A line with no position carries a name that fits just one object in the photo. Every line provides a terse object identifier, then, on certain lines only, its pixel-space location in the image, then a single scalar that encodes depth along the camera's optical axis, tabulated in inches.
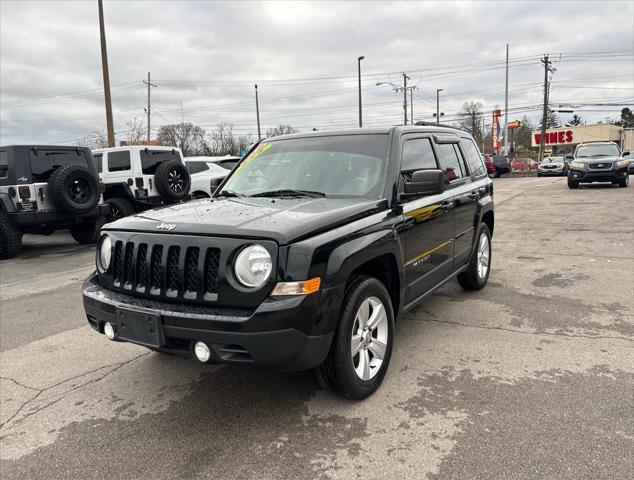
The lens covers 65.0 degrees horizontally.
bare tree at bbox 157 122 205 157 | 2726.4
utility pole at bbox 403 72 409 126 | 2031.0
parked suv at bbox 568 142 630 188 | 708.0
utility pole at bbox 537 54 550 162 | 2028.3
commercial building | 2684.5
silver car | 1295.5
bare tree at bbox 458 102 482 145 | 2910.9
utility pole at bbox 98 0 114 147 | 715.4
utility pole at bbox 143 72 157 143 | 1902.3
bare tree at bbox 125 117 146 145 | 2107.5
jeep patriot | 103.3
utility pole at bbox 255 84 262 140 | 1815.7
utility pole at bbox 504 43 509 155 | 1883.6
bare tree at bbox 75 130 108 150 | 1861.5
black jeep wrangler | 353.1
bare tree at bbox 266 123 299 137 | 2669.3
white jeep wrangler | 448.8
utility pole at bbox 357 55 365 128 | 1307.5
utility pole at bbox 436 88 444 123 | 2321.6
